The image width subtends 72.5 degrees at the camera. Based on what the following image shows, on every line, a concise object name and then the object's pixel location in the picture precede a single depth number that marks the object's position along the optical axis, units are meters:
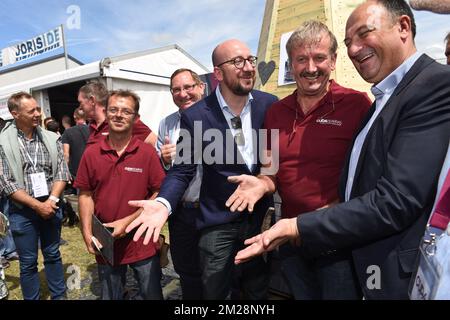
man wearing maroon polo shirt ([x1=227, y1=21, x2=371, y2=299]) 1.73
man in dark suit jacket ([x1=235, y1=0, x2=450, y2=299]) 1.23
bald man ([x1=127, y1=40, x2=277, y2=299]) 2.17
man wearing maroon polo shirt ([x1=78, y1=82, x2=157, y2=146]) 3.38
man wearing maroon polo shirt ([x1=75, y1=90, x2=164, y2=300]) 2.52
